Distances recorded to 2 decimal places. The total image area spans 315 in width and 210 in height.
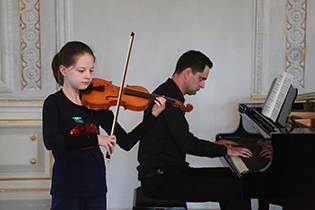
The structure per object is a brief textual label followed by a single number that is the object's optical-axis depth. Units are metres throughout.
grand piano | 3.59
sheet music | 3.83
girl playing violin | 3.44
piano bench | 3.81
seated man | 3.93
